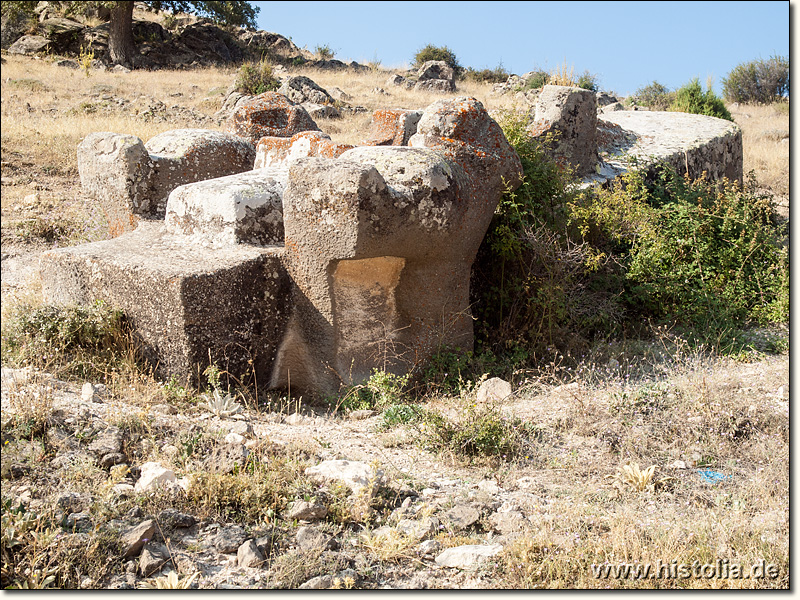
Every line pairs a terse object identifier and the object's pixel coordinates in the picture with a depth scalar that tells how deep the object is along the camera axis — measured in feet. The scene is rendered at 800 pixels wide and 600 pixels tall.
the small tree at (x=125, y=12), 73.97
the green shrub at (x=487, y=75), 82.79
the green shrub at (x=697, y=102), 44.32
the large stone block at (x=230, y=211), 18.47
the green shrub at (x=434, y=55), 89.36
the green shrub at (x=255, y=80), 59.47
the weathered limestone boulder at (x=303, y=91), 57.36
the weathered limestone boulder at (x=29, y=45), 74.28
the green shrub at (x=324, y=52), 91.40
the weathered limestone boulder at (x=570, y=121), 28.76
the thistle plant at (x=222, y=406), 15.69
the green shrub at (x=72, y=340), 16.97
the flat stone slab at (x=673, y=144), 30.58
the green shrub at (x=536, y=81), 64.68
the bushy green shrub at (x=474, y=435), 14.56
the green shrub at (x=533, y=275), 21.48
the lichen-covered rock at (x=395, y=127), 23.13
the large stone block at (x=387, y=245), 17.01
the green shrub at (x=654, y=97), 60.73
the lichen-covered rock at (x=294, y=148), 21.43
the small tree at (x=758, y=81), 74.74
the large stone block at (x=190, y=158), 21.89
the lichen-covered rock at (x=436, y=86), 73.05
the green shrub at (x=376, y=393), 17.80
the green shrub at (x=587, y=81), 54.29
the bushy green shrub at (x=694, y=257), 23.62
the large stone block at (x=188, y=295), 16.66
